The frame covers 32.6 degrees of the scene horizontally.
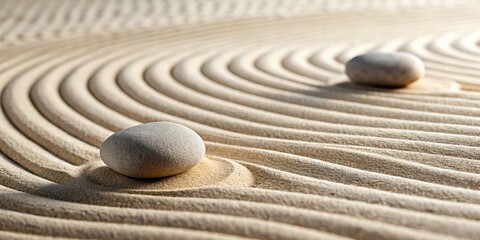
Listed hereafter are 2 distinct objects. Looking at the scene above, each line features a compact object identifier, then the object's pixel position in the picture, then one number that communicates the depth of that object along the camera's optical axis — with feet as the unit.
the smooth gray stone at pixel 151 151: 1.26
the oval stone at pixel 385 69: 1.80
